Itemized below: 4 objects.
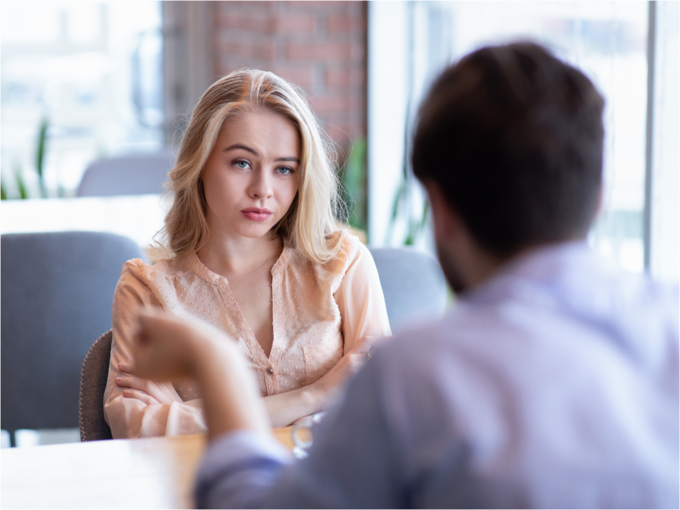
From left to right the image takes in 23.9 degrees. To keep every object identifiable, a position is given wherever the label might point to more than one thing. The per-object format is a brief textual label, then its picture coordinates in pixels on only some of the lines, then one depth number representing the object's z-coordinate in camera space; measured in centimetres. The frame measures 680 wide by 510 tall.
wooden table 184
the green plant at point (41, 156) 452
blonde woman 220
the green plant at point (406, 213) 381
